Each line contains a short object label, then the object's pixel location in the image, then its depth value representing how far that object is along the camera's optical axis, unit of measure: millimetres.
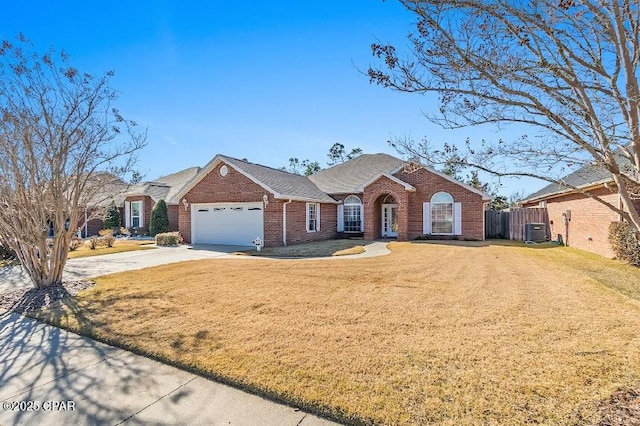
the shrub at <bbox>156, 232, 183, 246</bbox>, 18766
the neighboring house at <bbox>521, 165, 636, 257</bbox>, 12523
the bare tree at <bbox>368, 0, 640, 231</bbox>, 3377
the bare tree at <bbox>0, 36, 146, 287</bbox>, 7852
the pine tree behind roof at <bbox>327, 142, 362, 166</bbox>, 55081
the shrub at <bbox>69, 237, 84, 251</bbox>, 17480
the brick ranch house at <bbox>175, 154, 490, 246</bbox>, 17781
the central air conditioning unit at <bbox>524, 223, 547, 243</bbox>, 19281
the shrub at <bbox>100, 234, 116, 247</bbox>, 18734
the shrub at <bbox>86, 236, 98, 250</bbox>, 17828
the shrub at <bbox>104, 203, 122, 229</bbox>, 27344
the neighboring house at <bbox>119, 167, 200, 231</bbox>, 26742
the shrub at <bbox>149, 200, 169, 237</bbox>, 24406
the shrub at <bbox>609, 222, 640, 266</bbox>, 10637
